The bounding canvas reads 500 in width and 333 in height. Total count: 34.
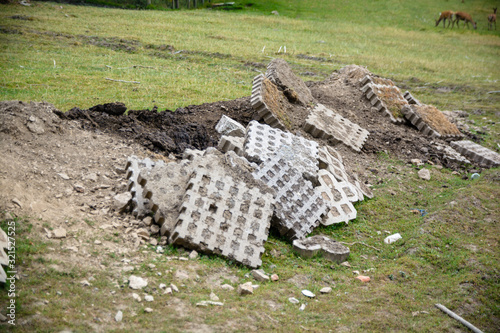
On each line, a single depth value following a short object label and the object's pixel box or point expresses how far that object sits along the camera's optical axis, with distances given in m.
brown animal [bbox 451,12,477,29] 38.28
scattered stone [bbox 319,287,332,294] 5.87
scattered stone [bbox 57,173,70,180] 6.57
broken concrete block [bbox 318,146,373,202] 8.95
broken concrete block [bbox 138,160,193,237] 6.13
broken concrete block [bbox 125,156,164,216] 6.39
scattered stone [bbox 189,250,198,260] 5.85
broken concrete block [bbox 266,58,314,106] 11.69
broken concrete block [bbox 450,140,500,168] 11.80
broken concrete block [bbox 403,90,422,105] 14.81
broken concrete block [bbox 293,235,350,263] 6.68
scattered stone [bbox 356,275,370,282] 6.30
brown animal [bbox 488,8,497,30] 38.94
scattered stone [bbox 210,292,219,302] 5.20
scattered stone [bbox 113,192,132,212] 6.38
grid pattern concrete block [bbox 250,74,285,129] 9.97
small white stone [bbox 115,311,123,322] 4.52
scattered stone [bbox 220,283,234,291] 5.48
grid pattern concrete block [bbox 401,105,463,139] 13.24
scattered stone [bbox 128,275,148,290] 5.05
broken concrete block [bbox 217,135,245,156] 8.28
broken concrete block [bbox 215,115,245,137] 9.32
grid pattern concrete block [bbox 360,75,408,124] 13.38
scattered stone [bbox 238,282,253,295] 5.42
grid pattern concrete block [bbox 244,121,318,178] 8.08
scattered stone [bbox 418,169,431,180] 10.47
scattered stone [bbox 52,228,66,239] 5.44
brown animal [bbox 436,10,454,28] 38.13
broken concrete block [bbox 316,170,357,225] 7.97
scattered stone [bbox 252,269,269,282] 5.86
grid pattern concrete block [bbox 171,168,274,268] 5.98
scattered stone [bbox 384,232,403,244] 7.62
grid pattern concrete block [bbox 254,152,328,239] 7.13
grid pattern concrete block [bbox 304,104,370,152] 10.73
